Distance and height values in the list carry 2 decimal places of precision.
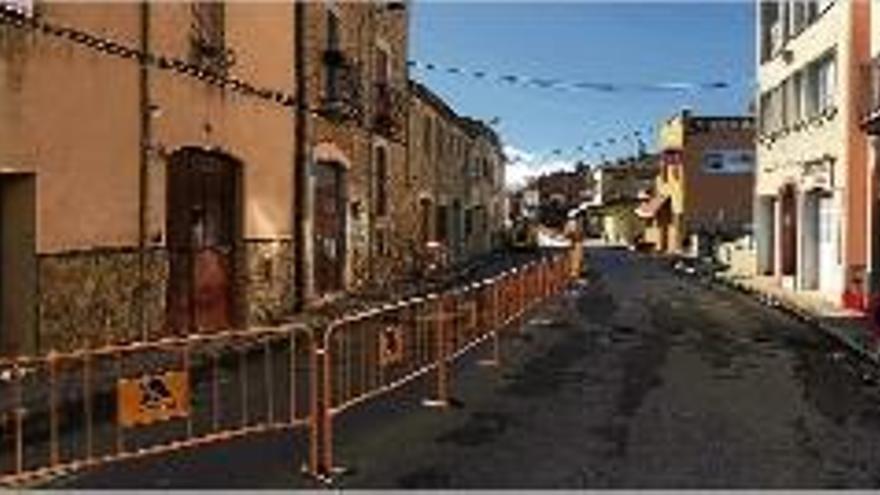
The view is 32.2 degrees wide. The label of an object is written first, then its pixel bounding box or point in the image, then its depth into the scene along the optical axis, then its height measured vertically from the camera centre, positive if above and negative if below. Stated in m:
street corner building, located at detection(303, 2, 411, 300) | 28.98 +2.30
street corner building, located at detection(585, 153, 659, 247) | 103.56 +3.62
